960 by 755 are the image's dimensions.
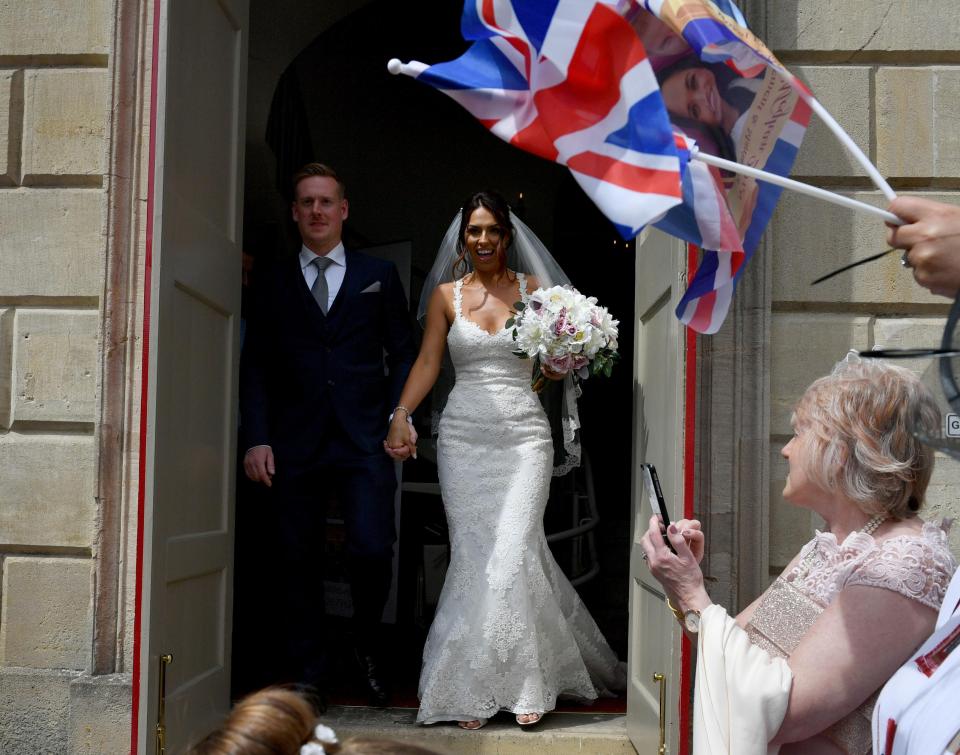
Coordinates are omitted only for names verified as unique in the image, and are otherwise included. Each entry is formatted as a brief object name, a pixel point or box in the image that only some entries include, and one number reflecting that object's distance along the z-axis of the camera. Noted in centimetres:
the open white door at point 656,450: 409
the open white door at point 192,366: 392
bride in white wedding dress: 478
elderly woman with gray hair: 235
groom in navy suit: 507
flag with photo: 219
